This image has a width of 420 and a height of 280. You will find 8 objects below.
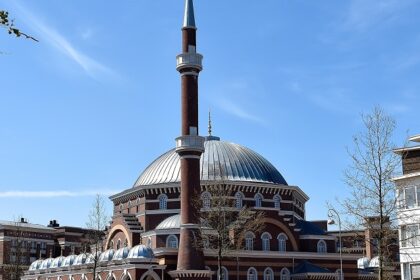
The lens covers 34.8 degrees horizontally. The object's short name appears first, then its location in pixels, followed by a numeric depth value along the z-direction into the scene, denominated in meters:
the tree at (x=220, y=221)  50.69
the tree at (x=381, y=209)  33.94
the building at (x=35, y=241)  102.12
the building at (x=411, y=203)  48.97
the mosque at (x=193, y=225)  61.00
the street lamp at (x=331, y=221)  53.91
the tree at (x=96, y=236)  58.28
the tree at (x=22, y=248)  99.62
